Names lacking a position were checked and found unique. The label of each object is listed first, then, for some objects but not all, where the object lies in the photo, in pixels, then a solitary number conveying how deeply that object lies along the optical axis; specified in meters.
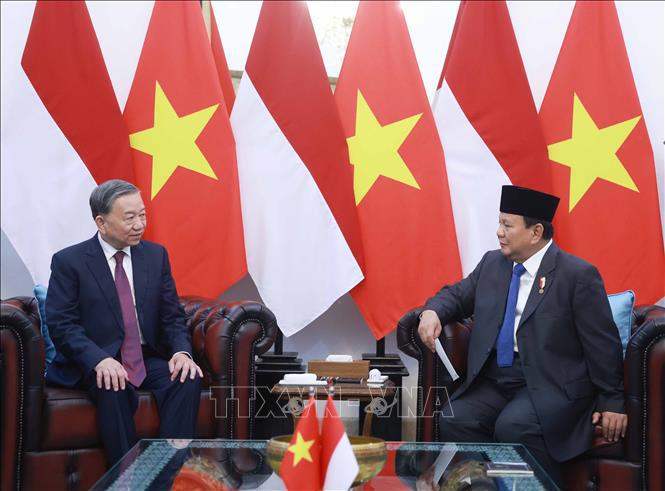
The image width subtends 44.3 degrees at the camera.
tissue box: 3.46
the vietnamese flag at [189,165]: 4.07
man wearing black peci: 2.98
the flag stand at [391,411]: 3.80
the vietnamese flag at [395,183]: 4.08
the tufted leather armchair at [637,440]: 2.90
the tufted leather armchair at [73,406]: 2.98
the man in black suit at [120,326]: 3.07
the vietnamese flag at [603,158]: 4.07
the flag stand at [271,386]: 3.95
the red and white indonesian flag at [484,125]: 4.10
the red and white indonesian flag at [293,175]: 4.05
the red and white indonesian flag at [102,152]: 4.00
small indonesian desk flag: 1.89
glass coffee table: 2.14
